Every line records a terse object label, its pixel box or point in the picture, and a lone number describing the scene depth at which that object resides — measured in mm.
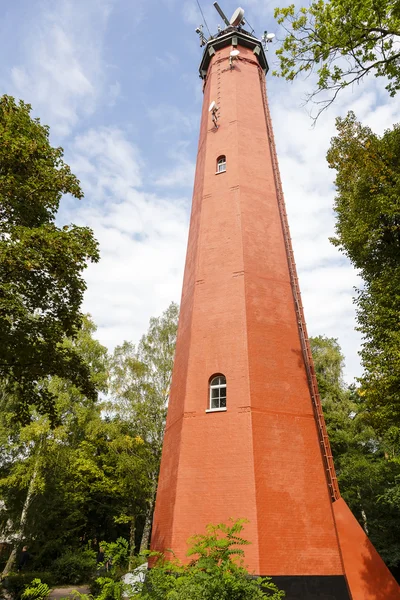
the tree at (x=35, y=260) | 8203
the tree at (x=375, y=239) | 9891
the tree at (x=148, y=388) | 20828
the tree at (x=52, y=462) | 18833
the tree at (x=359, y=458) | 15742
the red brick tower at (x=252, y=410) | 9062
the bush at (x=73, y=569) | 17641
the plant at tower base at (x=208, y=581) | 5020
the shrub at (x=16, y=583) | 13523
